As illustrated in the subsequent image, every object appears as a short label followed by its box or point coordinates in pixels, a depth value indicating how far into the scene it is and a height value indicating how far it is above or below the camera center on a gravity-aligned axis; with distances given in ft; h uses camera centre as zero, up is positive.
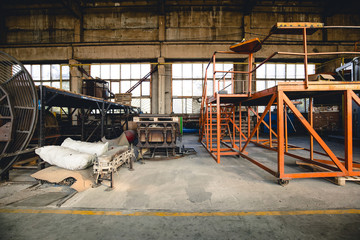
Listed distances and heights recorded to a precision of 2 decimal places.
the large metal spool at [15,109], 11.02 +0.89
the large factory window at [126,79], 43.37 +12.03
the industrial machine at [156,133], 17.78 -1.54
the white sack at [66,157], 10.12 -2.62
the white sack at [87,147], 11.51 -2.14
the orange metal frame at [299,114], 10.19 +0.84
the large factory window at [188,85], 43.37 +10.39
